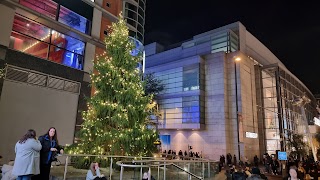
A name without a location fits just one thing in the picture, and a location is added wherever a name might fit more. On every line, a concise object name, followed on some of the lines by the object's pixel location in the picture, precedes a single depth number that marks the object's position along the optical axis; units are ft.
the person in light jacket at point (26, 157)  17.79
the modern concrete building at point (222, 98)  116.26
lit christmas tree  37.19
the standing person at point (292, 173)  17.79
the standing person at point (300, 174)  28.69
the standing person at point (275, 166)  67.83
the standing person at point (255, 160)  104.77
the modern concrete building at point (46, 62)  40.91
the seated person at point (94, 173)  23.73
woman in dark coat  19.98
